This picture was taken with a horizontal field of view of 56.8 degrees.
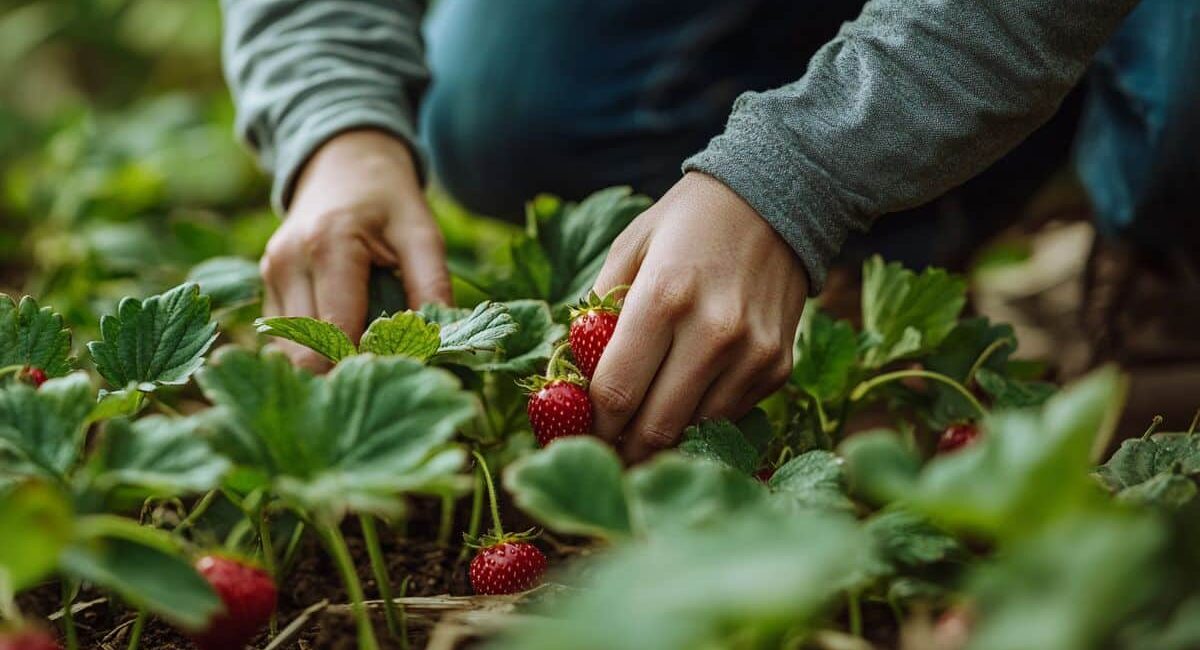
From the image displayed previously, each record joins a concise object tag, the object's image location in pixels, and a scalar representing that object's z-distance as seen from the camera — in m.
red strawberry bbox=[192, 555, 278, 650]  0.62
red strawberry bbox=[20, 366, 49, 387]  0.73
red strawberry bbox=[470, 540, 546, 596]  0.75
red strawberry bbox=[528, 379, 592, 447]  0.77
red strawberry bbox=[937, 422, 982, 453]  0.89
